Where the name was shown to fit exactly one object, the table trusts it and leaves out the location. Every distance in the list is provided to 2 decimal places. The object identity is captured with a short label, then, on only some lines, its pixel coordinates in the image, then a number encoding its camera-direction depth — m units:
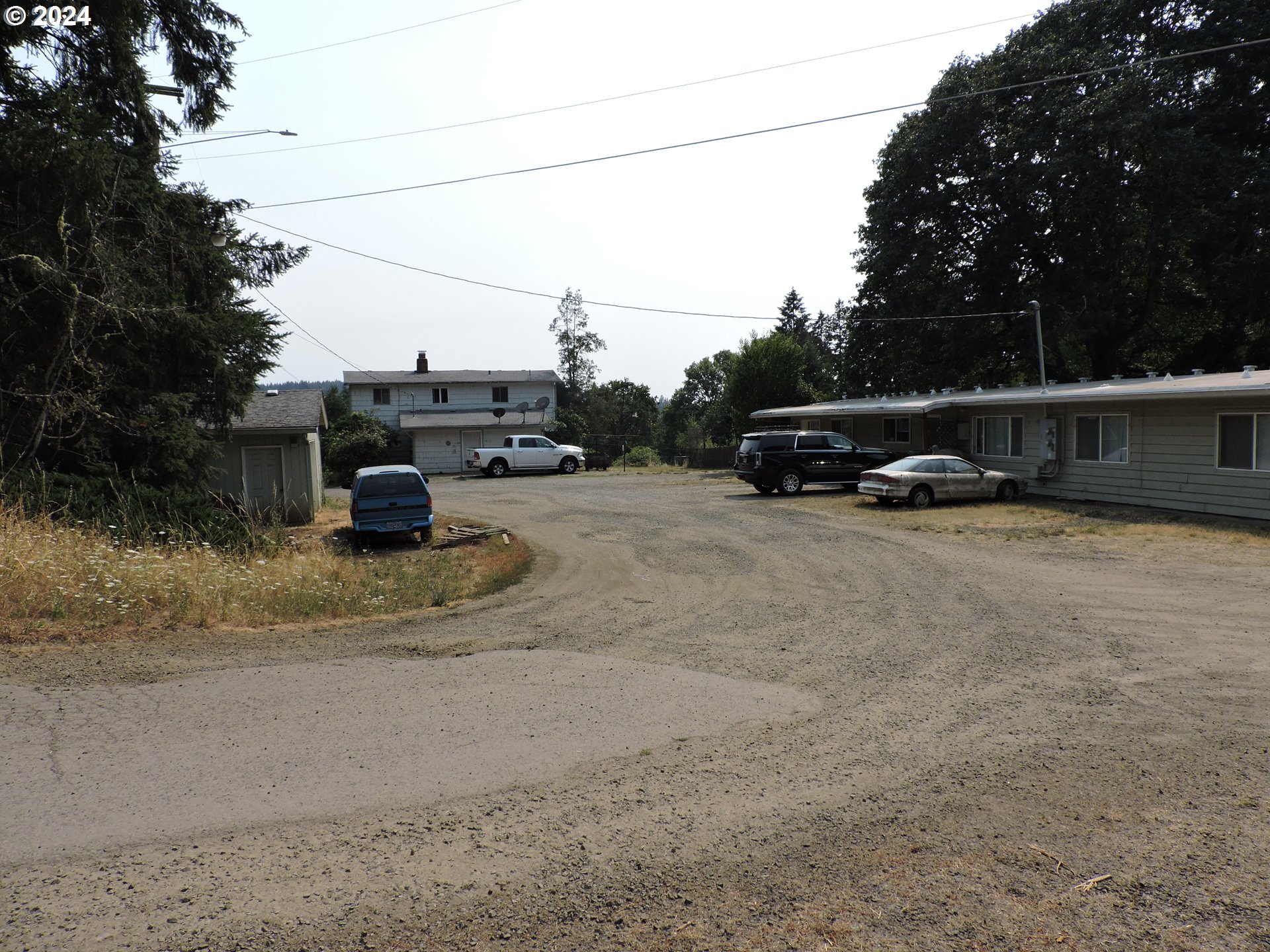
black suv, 24.89
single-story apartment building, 16.70
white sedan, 20.89
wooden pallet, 16.70
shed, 20.77
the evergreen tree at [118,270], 11.93
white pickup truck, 37.28
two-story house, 43.91
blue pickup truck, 16.47
